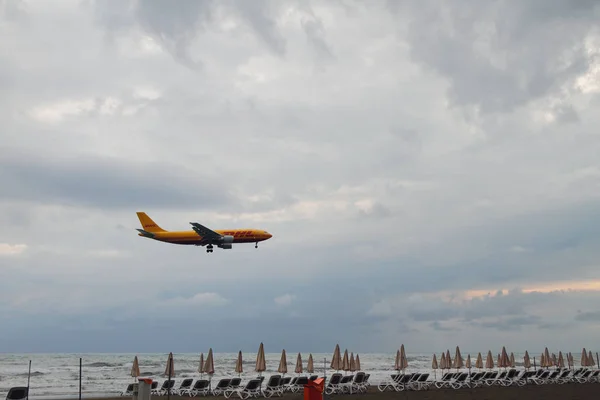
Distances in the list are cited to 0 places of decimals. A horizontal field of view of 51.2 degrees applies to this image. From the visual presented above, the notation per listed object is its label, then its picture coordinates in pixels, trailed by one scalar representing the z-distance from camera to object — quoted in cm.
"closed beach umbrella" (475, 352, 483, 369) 3634
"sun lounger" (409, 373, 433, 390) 3050
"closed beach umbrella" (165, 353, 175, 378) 2041
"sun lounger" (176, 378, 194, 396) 2777
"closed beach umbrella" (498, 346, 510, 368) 3597
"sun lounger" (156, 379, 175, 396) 2872
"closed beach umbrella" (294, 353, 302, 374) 3067
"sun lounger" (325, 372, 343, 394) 2748
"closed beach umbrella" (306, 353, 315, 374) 3059
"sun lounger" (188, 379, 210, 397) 2700
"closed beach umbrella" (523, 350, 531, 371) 3682
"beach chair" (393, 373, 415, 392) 3008
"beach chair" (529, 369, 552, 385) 3400
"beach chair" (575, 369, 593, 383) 3503
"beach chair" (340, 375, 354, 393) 2786
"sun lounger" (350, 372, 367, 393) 2845
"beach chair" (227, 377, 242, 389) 2691
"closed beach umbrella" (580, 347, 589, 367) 3878
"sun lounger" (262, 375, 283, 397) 2622
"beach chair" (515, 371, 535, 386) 3275
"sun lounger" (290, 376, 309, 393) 2829
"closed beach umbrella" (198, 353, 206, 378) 2886
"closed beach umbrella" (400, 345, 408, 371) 3262
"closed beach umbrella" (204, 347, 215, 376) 2788
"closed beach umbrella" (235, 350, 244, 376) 2840
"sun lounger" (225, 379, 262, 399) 2538
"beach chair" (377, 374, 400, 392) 2970
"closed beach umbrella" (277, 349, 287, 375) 2907
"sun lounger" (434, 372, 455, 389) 3126
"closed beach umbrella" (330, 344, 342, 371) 3031
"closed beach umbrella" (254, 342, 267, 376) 2768
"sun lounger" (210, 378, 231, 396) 2695
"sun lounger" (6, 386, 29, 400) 2142
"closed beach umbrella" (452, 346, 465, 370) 3469
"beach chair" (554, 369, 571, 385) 3459
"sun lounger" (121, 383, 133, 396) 2650
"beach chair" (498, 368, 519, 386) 3266
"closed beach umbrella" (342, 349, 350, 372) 3132
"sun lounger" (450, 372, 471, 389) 3130
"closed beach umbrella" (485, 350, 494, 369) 3587
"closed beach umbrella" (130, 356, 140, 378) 2766
